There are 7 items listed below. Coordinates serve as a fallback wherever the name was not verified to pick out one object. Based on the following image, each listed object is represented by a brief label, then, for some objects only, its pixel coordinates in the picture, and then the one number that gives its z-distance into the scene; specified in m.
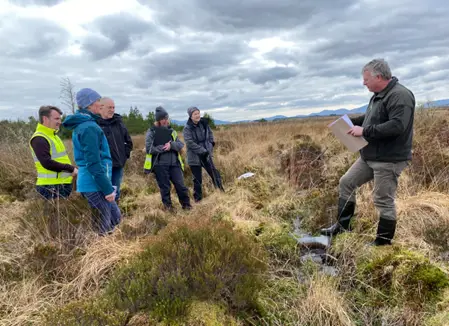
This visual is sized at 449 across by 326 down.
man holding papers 2.87
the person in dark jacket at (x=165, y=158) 5.07
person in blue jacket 2.93
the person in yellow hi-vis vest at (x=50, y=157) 3.75
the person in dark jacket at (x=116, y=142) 4.35
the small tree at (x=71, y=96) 13.72
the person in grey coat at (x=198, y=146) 5.69
